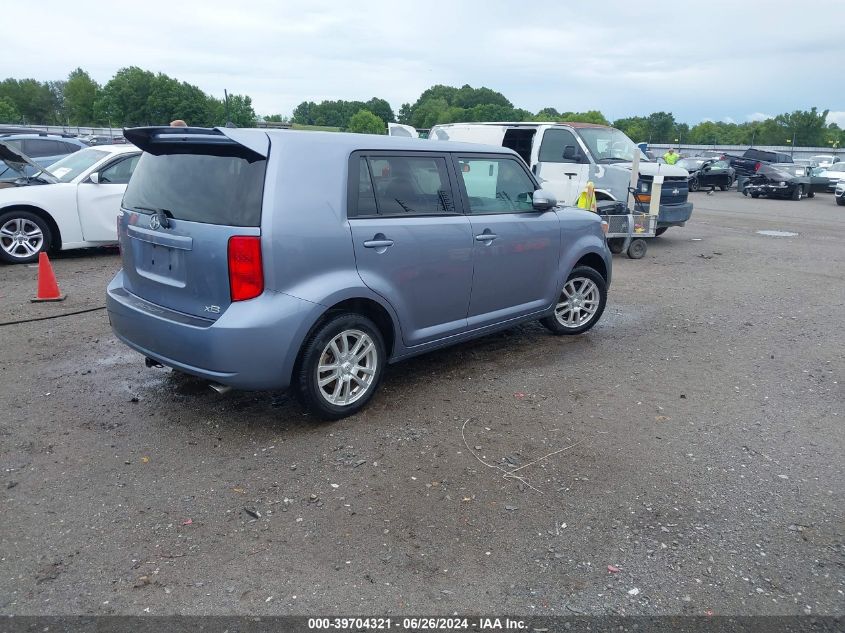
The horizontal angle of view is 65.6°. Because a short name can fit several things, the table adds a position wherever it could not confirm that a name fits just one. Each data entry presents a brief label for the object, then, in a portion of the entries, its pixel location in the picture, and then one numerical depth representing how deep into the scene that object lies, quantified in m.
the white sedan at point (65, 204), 8.98
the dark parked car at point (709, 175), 29.81
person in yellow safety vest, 19.70
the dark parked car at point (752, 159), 30.43
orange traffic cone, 7.25
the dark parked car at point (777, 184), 25.95
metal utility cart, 11.09
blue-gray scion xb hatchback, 3.88
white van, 11.49
